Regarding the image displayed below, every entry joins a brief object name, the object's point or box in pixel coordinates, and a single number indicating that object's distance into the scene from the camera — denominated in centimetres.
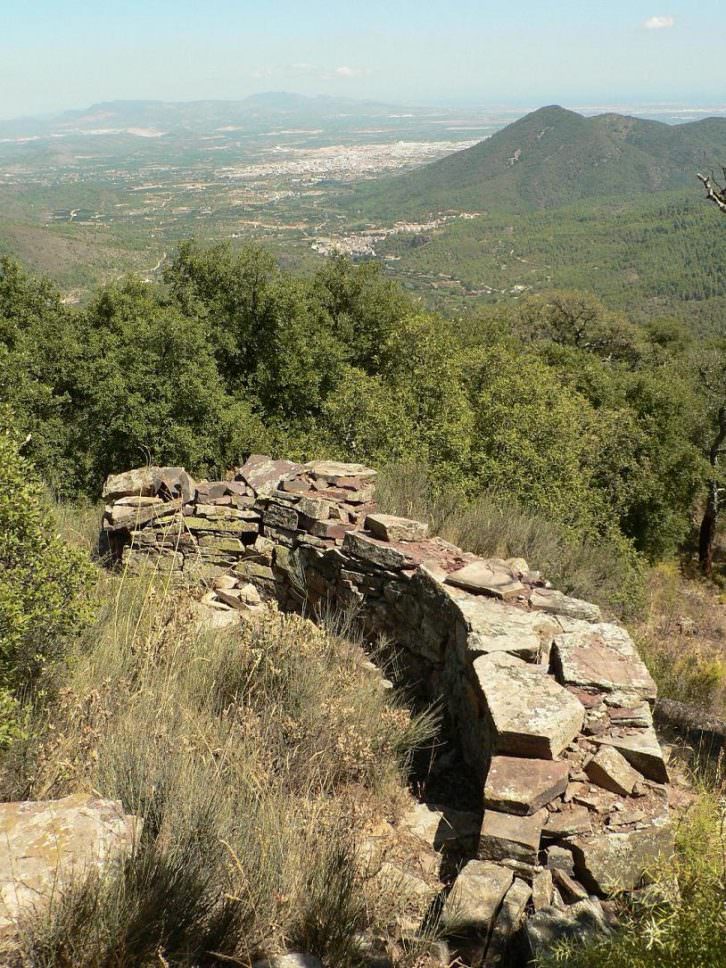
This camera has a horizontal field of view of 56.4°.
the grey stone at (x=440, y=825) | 379
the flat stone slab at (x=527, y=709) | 378
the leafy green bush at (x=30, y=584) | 374
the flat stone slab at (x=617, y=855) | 319
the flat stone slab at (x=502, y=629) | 460
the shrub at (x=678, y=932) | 200
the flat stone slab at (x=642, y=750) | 378
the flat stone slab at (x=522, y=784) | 350
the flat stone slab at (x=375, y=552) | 600
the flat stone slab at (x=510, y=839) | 332
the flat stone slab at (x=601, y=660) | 433
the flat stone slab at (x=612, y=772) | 366
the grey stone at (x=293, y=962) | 249
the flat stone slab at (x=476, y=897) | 295
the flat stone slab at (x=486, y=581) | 542
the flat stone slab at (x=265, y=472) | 794
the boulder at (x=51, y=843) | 235
